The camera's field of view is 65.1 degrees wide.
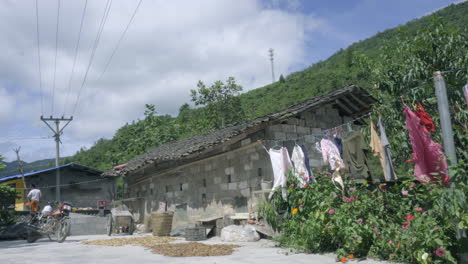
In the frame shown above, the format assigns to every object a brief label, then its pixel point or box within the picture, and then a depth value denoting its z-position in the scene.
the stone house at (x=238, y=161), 9.27
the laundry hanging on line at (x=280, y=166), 7.60
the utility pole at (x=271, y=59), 69.04
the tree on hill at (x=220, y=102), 25.78
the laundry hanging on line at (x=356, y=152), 7.86
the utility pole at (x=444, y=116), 4.75
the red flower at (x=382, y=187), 5.97
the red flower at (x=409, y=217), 4.87
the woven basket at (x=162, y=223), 11.12
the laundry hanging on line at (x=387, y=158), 6.48
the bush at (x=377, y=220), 4.45
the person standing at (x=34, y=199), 11.55
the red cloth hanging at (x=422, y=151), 5.33
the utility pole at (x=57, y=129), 24.00
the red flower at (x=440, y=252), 4.36
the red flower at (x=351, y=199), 5.82
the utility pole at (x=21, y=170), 19.96
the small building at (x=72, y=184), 20.67
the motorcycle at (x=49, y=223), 10.37
